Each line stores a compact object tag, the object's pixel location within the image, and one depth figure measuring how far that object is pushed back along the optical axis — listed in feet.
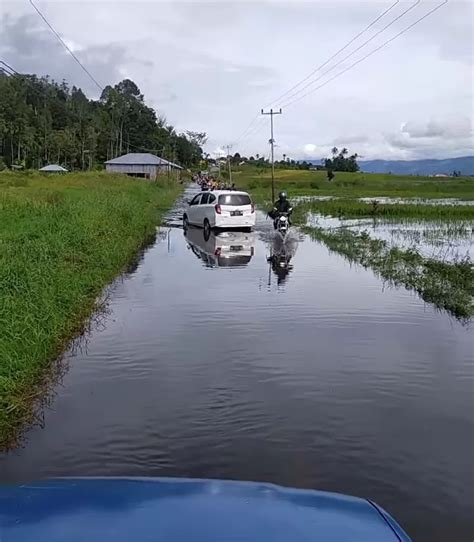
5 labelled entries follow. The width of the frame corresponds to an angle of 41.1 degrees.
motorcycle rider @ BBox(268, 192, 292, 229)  72.21
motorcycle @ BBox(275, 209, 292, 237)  73.15
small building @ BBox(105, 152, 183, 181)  255.91
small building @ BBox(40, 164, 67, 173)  245.45
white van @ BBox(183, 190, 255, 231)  74.59
